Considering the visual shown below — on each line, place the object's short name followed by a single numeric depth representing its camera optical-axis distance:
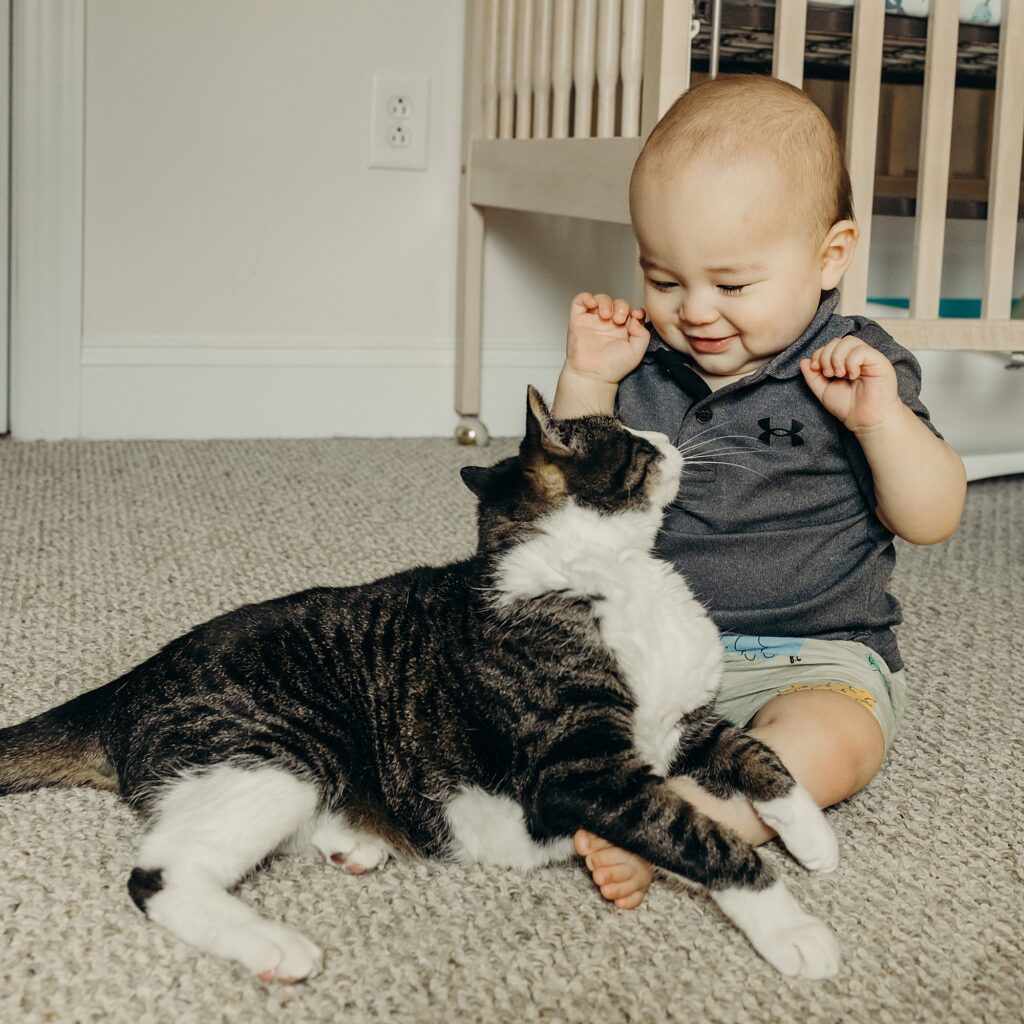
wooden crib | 1.51
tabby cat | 0.88
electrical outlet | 2.42
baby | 1.08
